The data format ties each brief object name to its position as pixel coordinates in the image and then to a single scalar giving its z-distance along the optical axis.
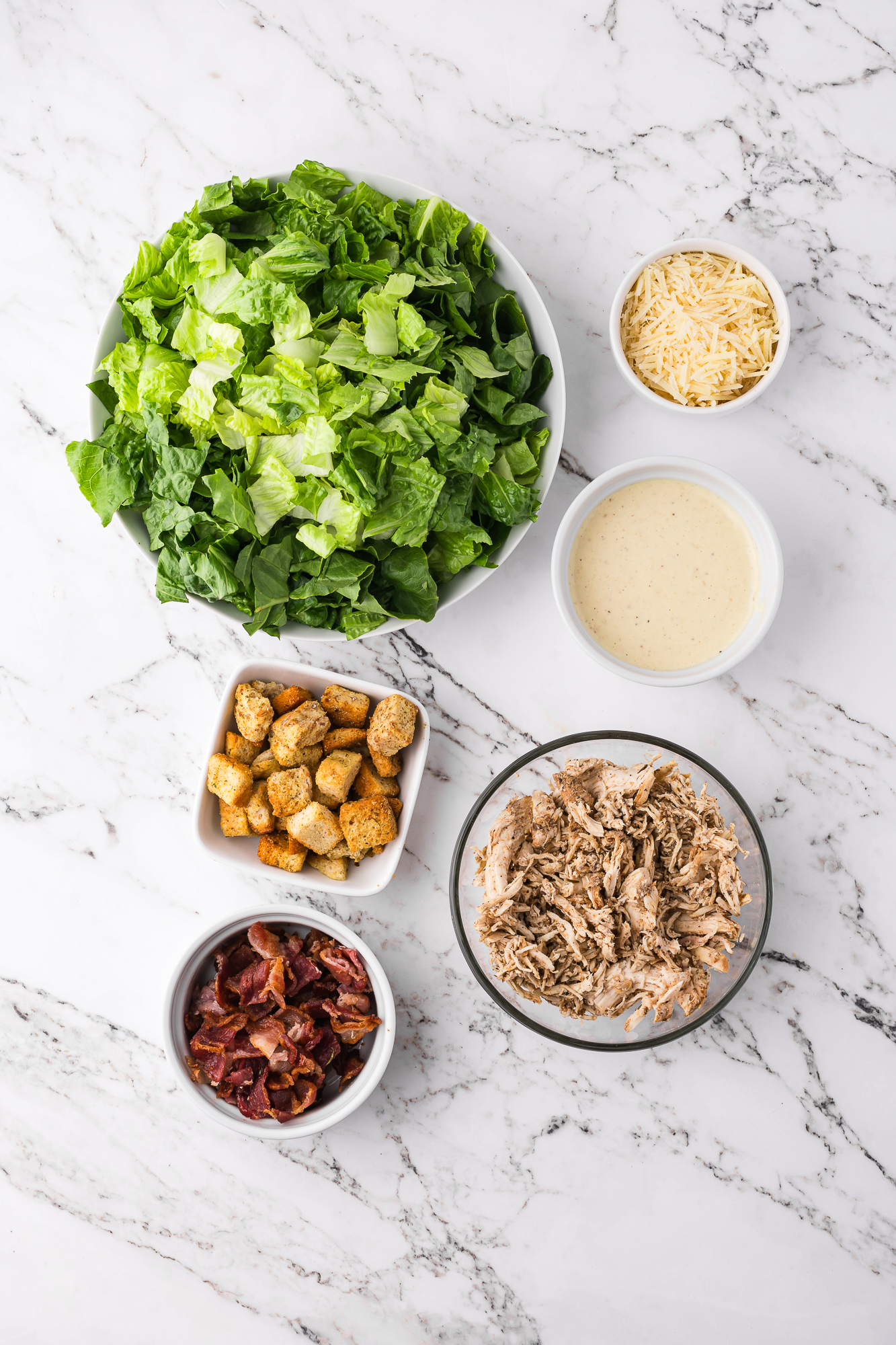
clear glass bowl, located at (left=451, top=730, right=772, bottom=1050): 1.98
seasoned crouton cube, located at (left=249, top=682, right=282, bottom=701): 2.11
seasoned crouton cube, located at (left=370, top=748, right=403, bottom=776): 2.10
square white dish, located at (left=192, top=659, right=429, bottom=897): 2.07
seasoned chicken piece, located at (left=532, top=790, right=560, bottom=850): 1.98
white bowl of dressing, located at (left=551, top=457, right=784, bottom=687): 2.09
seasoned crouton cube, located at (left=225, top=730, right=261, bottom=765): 2.10
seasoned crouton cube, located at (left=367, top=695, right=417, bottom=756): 2.05
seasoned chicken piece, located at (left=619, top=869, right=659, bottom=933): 1.88
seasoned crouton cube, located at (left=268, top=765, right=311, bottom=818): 2.06
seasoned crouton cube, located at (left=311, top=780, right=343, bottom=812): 2.08
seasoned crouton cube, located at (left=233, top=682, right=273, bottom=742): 2.06
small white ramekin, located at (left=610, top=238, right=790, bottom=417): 2.03
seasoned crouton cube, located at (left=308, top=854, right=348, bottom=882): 2.08
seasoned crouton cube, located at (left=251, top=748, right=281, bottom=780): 2.11
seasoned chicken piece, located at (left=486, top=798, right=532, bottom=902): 1.93
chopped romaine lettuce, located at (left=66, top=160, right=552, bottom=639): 1.82
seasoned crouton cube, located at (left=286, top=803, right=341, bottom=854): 2.01
